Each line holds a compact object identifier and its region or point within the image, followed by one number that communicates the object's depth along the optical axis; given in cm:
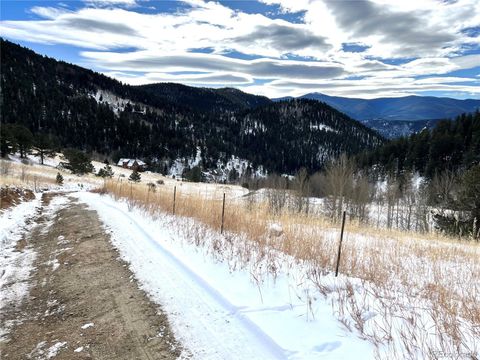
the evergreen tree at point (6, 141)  5244
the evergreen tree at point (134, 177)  5944
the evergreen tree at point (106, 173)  5874
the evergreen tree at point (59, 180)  3894
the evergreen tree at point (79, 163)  5500
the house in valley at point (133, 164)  12258
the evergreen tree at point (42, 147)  6331
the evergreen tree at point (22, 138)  5709
